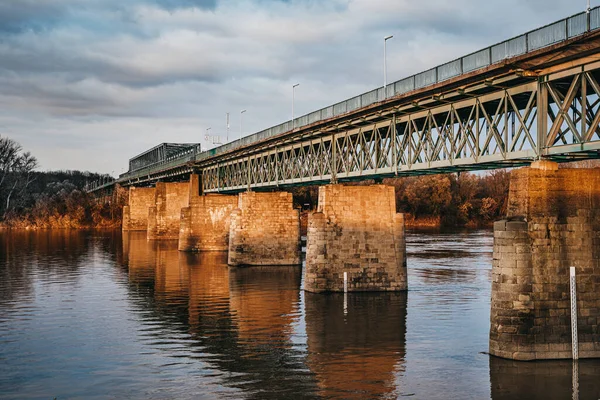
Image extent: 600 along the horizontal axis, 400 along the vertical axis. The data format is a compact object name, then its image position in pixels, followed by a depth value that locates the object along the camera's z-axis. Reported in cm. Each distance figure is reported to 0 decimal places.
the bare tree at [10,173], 13425
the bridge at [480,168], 2069
